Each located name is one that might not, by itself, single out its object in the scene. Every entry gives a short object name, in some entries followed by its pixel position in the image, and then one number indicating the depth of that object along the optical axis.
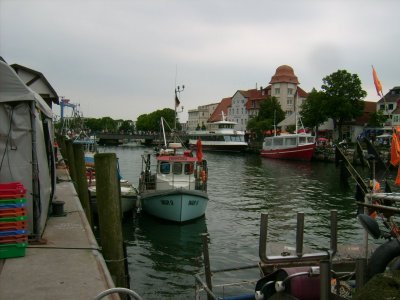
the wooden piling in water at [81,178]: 13.31
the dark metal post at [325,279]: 4.36
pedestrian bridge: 106.97
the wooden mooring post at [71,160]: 17.11
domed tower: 108.12
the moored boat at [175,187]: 18.33
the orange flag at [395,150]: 9.49
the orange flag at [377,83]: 10.71
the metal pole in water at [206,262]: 7.20
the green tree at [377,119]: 68.49
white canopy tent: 7.59
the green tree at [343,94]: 70.00
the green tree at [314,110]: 71.69
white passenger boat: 83.19
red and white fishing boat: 60.19
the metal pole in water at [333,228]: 7.09
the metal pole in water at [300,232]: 6.92
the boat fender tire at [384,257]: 5.10
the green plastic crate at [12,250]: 6.79
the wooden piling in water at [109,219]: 8.82
